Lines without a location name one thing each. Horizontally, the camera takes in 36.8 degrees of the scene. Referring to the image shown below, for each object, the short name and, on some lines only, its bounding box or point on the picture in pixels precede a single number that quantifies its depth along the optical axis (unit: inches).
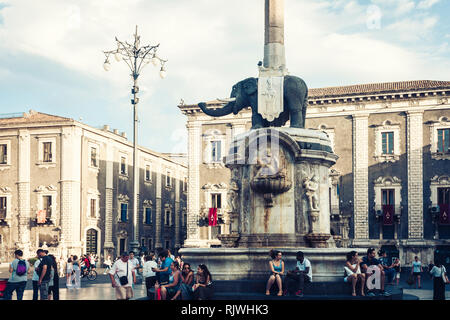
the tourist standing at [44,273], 592.4
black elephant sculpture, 614.5
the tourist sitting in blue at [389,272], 708.0
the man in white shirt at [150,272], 597.6
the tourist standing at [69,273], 944.3
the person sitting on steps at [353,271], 528.4
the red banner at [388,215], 1641.2
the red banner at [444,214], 1589.6
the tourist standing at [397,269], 769.6
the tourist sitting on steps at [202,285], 487.5
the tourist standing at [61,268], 1296.0
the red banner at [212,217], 1782.7
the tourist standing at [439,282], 663.8
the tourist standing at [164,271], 580.7
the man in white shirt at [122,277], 540.5
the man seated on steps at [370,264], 546.9
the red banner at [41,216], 1756.9
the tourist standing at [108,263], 1595.7
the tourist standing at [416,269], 999.6
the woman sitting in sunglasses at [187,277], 499.1
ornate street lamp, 957.8
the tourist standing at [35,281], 598.9
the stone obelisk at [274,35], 649.0
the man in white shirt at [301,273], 523.8
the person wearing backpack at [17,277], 569.9
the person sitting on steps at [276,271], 517.7
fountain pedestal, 582.2
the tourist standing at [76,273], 945.5
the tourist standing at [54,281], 604.4
